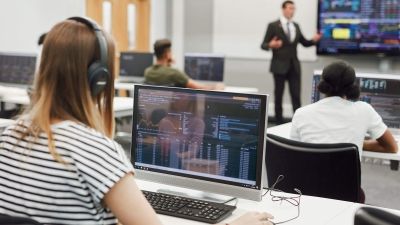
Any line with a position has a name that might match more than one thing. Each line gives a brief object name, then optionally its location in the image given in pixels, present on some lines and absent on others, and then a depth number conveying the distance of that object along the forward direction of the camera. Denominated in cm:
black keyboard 178
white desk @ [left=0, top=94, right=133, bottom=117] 498
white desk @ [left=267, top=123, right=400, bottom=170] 301
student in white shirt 283
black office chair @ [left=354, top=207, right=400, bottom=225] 102
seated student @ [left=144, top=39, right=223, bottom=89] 549
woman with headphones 127
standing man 723
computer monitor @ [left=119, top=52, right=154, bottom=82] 709
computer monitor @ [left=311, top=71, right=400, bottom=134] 329
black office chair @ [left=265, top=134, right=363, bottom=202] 249
